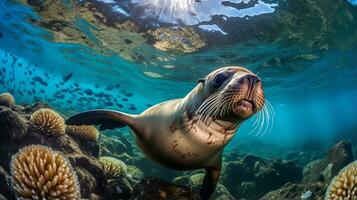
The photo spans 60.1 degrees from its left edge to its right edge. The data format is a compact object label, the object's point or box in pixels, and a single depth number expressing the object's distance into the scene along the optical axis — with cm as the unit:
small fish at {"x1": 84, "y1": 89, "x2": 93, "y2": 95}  1646
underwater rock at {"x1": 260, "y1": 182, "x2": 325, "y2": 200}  555
